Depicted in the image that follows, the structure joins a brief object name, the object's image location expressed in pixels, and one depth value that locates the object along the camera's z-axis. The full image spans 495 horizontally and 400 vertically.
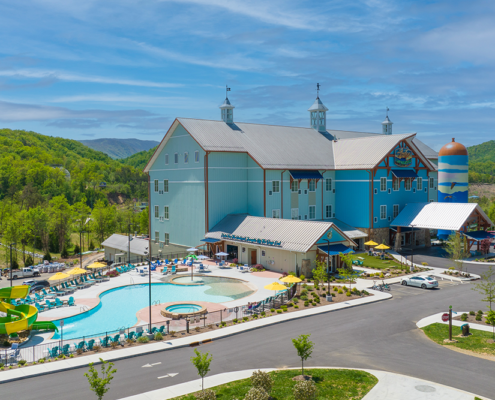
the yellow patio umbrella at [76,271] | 39.51
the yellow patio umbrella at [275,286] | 34.78
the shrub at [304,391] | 16.84
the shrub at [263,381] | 17.56
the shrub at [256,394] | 16.25
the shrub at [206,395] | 16.80
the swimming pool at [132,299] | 31.09
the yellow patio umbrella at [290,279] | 35.88
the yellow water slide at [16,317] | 27.14
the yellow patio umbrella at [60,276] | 37.81
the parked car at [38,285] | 44.45
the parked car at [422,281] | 39.62
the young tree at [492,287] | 29.27
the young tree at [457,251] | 45.08
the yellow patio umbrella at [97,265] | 44.11
